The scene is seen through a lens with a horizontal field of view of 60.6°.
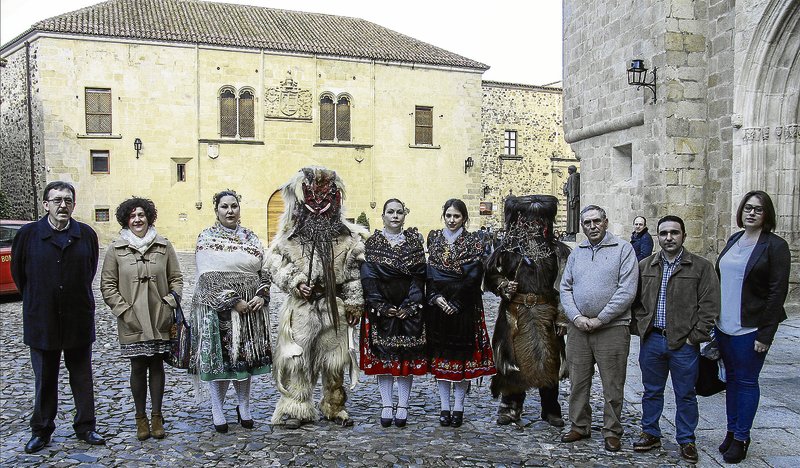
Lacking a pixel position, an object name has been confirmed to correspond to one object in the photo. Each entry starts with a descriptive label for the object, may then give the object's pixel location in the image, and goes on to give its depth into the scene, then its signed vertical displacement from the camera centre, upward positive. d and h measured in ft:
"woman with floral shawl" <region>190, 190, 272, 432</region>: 16.20 -2.41
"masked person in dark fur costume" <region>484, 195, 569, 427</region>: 16.58 -2.31
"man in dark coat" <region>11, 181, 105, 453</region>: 15.01 -2.03
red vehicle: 38.01 -2.91
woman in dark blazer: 13.99 -2.02
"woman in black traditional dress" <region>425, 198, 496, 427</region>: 16.75 -2.48
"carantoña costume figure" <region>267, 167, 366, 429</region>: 16.71 -2.13
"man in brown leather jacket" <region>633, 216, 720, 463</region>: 14.29 -2.41
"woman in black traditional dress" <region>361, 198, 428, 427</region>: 16.78 -2.32
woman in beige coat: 15.56 -1.94
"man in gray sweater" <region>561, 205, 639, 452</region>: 15.06 -2.35
